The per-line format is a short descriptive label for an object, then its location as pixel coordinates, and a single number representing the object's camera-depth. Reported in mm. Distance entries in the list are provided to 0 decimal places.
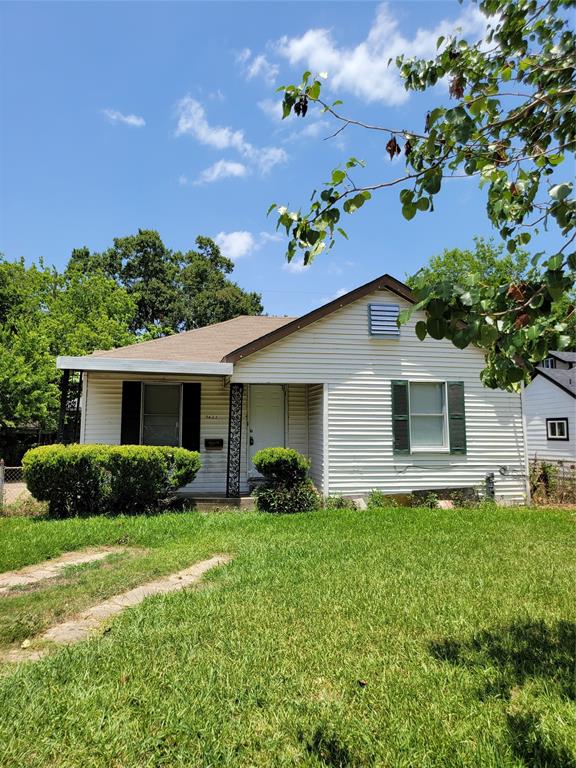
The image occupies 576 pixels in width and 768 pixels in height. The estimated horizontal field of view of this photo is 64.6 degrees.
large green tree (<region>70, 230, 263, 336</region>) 34438
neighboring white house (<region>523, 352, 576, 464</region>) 20422
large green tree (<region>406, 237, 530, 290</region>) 31922
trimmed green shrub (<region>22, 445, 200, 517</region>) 7980
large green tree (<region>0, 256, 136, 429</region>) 17984
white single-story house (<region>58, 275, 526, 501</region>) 9766
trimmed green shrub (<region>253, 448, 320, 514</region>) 8852
